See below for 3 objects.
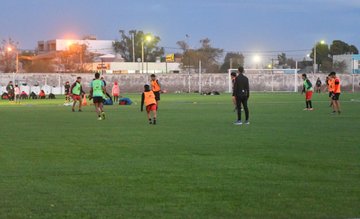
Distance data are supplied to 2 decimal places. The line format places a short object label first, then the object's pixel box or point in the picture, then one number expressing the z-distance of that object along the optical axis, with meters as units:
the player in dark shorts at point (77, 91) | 33.22
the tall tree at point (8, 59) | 110.71
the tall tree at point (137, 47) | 139.00
